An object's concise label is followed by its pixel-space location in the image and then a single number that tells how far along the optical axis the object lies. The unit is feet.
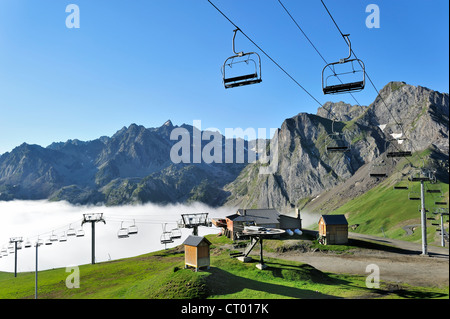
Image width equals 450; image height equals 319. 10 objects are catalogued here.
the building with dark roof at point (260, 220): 291.99
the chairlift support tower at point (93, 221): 289.33
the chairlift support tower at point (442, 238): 241.53
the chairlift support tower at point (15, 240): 345.04
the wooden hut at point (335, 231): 246.88
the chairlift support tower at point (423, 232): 187.52
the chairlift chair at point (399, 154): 161.61
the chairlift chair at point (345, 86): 66.80
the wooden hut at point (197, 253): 145.89
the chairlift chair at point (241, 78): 58.52
